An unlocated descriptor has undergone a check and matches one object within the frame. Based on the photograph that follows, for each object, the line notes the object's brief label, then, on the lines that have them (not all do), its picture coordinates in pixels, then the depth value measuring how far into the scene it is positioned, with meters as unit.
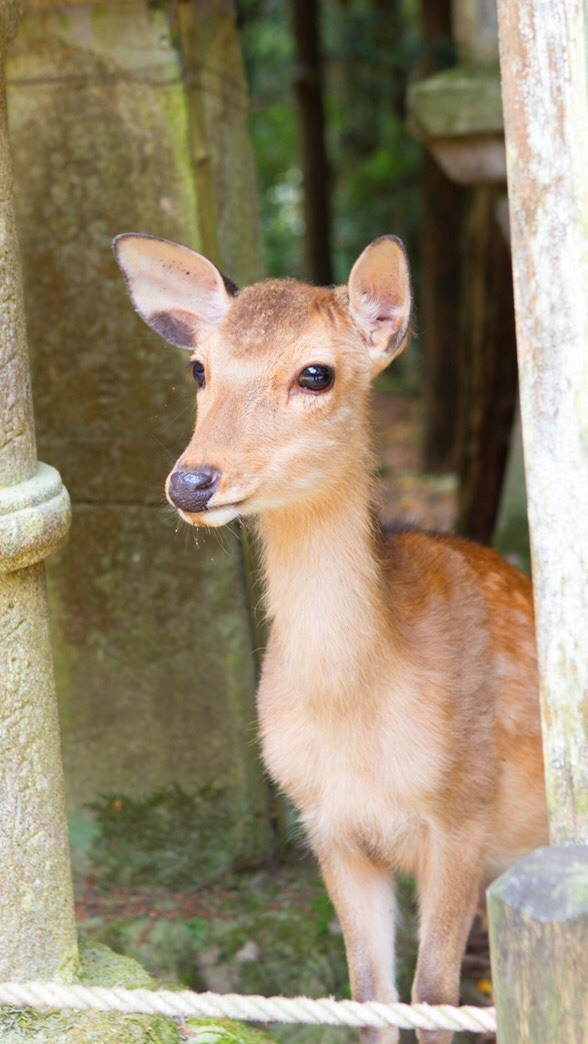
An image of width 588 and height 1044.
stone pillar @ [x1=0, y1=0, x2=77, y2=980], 3.23
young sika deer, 3.58
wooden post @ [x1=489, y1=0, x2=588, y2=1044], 2.52
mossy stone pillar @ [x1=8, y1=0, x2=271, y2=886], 5.02
